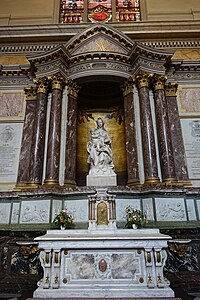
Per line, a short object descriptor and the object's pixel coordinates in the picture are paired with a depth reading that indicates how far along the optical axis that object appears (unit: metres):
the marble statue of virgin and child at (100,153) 7.13
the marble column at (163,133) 7.12
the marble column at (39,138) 7.16
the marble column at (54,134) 7.03
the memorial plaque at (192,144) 8.00
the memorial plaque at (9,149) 8.02
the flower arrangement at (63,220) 5.75
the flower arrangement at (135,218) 5.61
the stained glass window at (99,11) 11.34
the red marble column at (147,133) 7.01
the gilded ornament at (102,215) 5.43
